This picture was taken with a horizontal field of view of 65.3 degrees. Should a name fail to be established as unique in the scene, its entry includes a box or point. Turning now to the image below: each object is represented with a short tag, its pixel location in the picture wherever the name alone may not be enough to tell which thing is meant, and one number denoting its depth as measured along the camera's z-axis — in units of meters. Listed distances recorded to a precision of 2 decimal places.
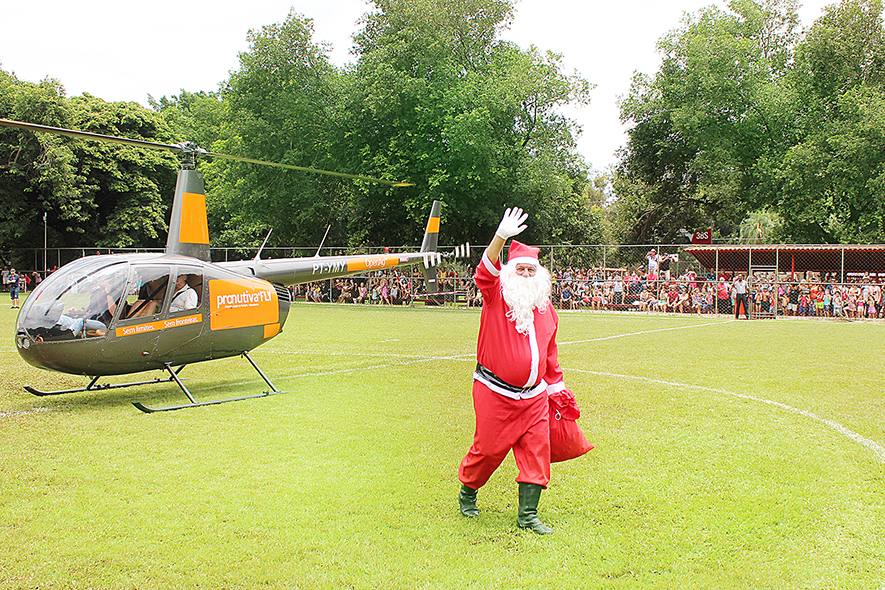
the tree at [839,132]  32.53
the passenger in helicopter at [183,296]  9.24
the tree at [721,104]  36.97
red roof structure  31.19
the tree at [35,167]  39.84
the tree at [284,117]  38.53
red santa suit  4.74
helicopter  8.40
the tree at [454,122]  35.03
